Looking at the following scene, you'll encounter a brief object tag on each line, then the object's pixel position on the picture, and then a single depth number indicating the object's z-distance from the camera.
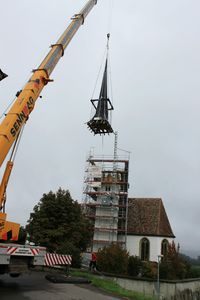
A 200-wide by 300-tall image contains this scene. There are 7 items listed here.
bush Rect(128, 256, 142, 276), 44.44
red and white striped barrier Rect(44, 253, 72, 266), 17.73
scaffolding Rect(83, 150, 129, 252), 54.53
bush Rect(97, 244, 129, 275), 39.12
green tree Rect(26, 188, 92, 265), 32.06
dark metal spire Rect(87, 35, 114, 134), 28.39
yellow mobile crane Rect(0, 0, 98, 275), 13.19
